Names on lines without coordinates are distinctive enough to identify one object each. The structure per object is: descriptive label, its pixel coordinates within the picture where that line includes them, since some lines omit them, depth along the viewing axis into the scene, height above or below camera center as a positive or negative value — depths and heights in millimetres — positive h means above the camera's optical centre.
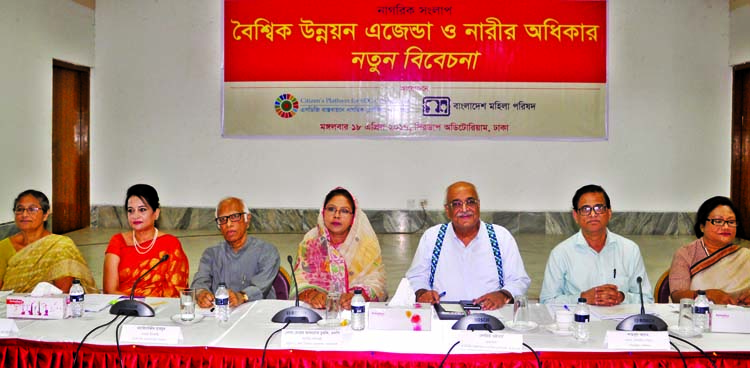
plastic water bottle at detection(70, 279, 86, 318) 2615 -462
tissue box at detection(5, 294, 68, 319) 2572 -473
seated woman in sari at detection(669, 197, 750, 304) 3244 -390
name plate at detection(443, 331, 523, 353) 2225 -519
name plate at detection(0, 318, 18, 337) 2389 -508
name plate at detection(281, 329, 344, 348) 2281 -523
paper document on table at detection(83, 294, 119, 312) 2739 -500
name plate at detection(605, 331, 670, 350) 2254 -521
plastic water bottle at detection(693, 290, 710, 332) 2449 -472
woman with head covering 3383 -375
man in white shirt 3316 -389
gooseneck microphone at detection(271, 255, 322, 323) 2553 -500
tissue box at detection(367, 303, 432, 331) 2426 -481
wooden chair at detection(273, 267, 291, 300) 3414 -526
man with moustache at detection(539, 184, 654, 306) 3250 -386
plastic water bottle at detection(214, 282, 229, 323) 2590 -475
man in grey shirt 3357 -397
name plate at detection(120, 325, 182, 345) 2301 -512
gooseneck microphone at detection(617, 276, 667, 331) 2403 -499
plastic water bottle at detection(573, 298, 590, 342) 2348 -488
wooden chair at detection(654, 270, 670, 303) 3387 -547
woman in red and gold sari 3404 -386
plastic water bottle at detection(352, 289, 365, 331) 2443 -471
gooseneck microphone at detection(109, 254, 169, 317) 2641 -493
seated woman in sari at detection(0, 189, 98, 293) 3525 -406
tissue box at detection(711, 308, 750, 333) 2400 -486
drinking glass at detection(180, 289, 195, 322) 2584 -465
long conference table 2230 -552
